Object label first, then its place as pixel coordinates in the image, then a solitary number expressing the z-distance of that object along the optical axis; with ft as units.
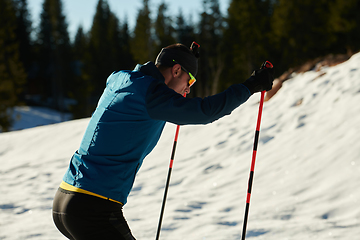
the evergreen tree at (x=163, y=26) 113.28
